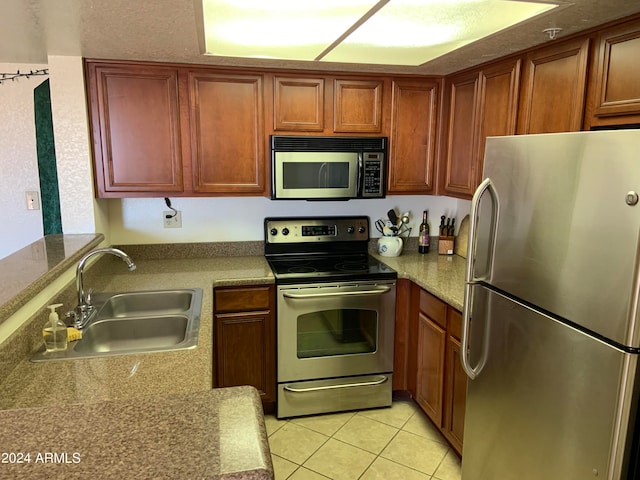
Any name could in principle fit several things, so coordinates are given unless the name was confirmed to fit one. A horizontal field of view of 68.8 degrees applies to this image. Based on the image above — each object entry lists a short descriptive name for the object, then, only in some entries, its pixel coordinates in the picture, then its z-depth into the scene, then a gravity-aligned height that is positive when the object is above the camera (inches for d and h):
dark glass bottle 125.1 -19.0
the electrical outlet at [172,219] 116.1 -13.8
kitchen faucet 71.7 -22.8
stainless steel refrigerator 49.8 -17.7
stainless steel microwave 106.3 -0.7
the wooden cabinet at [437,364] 90.4 -41.5
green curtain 111.3 +0.2
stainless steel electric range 103.1 -38.8
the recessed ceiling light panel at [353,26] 61.0 +20.9
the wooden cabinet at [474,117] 88.1 +10.0
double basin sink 68.8 -26.9
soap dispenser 62.1 -22.8
